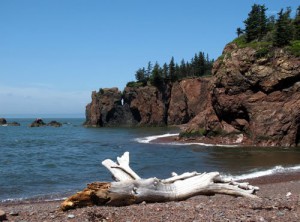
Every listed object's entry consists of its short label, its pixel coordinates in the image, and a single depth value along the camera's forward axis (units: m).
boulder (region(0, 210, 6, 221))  9.77
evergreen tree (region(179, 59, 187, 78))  136.94
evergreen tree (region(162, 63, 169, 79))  121.01
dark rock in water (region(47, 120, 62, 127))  141.20
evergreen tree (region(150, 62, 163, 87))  118.75
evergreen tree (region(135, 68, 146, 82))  128.34
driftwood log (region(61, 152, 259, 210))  10.69
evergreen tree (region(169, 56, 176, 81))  120.44
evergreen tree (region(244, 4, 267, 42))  57.66
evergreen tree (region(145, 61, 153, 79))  129.38
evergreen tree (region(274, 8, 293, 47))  49.44
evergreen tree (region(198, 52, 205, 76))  129.25
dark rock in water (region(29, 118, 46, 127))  139.50
